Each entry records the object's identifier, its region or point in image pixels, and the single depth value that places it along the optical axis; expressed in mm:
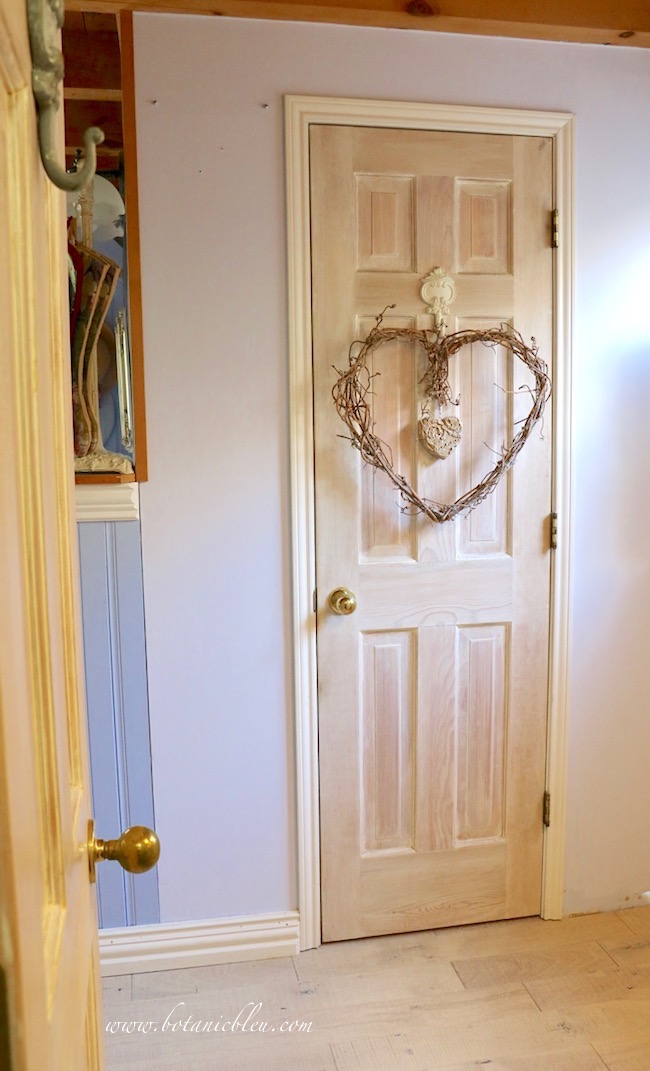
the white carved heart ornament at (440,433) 2129
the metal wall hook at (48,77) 526
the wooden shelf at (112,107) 1962
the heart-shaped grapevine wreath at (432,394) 2088
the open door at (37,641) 416
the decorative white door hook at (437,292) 2121
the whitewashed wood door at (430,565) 2109
